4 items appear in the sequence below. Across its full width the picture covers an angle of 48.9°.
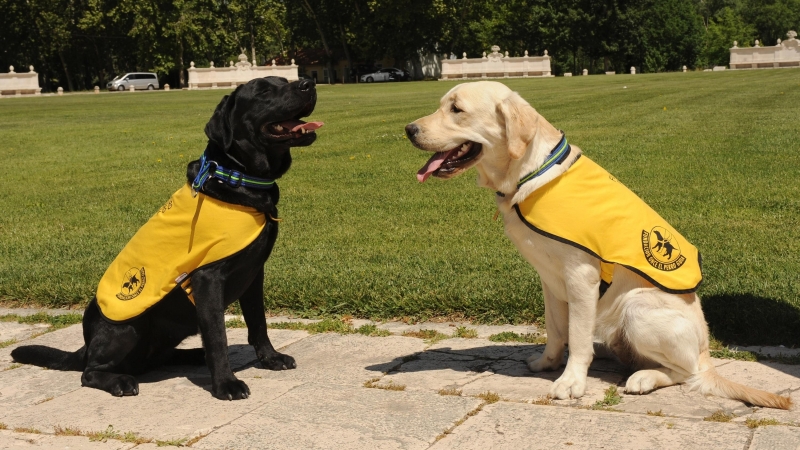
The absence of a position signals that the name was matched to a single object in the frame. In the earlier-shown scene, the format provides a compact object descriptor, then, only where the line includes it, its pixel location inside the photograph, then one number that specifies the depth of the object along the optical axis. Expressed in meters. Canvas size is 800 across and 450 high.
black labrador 4.84
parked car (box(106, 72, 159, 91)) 66.86
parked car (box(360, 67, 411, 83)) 76.56
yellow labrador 4.50
